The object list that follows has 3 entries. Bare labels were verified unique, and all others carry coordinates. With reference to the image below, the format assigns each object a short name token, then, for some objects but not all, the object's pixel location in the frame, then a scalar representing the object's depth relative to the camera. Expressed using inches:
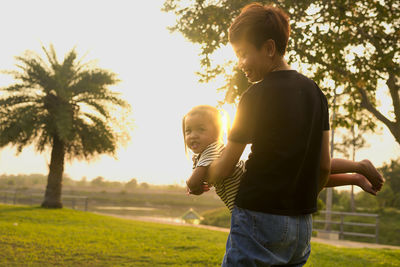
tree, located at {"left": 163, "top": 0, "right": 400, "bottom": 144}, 286.5
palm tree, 784.9
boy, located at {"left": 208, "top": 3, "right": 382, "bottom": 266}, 66.7
